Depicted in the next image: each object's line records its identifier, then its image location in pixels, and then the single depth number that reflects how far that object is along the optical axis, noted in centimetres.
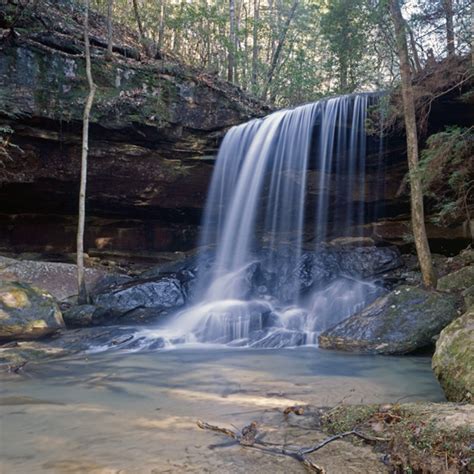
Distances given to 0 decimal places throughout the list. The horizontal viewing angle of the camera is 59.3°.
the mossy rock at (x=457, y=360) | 334
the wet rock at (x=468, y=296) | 625
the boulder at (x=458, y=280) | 788
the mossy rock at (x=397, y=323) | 611
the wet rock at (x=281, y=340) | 738
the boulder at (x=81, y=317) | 877
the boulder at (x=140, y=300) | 915
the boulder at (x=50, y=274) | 1103
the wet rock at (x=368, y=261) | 1153
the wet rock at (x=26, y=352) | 554
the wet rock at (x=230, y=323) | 812
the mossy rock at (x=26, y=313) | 693
